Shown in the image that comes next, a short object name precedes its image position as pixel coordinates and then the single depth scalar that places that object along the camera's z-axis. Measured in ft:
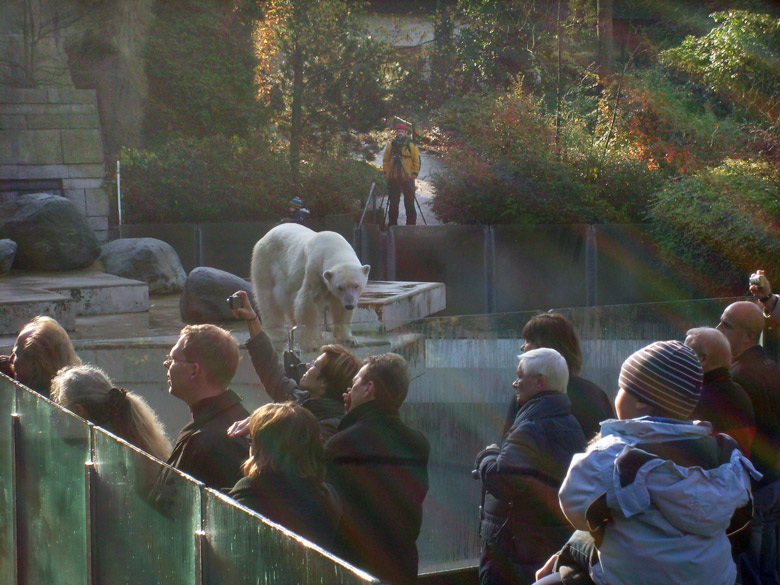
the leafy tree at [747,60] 52.95
